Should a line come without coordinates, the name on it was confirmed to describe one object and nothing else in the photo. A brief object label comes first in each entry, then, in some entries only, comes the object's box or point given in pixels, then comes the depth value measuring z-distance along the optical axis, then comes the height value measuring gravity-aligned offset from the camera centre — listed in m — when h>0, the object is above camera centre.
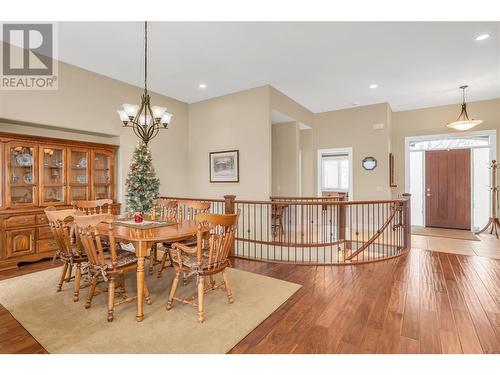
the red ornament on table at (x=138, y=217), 3.06 -0.34
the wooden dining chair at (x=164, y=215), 3.59 -0.41
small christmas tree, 3.19 +0.07
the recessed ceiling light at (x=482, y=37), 3.58 +2.13
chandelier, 3.32 +0.99
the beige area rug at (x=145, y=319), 2.02 -1.21
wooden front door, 7.00 -0.03
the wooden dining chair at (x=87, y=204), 3.91 -0.23
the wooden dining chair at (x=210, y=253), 2.40 -0.64
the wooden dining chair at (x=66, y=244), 2.73 -0.60
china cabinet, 3.71 +0.06
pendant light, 5.89 +1.47
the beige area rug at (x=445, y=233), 6.03 -1.15
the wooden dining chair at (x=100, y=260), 2.37 -0.70
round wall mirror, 6.89 +0.68
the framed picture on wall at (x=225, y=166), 5.82 +0.52
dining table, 2.36 -0.46
